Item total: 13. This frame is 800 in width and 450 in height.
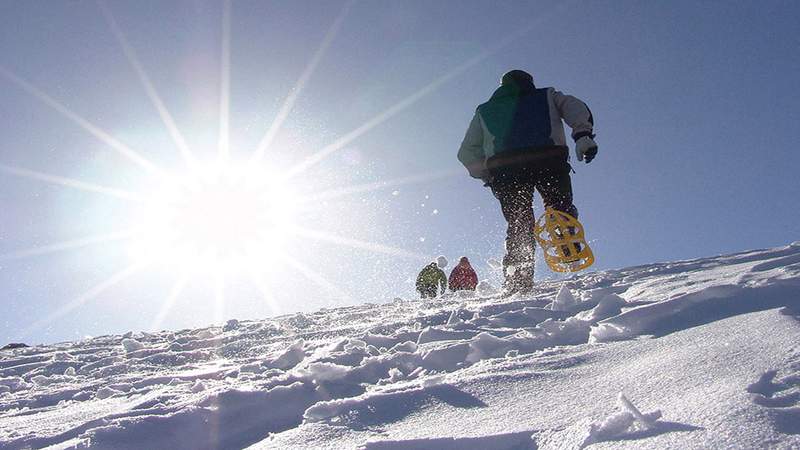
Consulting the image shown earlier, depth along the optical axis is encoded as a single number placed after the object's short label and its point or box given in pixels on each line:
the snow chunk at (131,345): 4.61
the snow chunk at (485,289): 5.54
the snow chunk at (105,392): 2.49
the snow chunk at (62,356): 4.42
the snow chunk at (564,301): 3.04
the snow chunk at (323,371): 2.05
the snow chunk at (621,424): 1.08
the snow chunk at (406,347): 2.53
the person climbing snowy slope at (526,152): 5.23
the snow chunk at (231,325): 5.85
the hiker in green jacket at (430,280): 10.88
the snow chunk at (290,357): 2.71
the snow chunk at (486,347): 2.15
